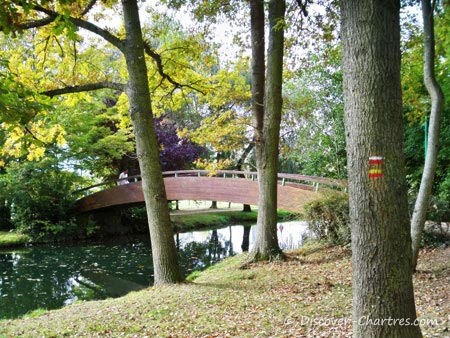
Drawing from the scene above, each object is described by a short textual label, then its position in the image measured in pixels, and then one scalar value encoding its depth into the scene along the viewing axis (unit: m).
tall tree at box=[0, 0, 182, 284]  6.40
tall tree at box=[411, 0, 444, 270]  4.91
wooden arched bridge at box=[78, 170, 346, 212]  10.74
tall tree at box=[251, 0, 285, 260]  7.31
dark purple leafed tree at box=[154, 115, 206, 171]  19.66
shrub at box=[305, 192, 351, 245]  8.12
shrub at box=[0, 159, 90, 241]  15.57
